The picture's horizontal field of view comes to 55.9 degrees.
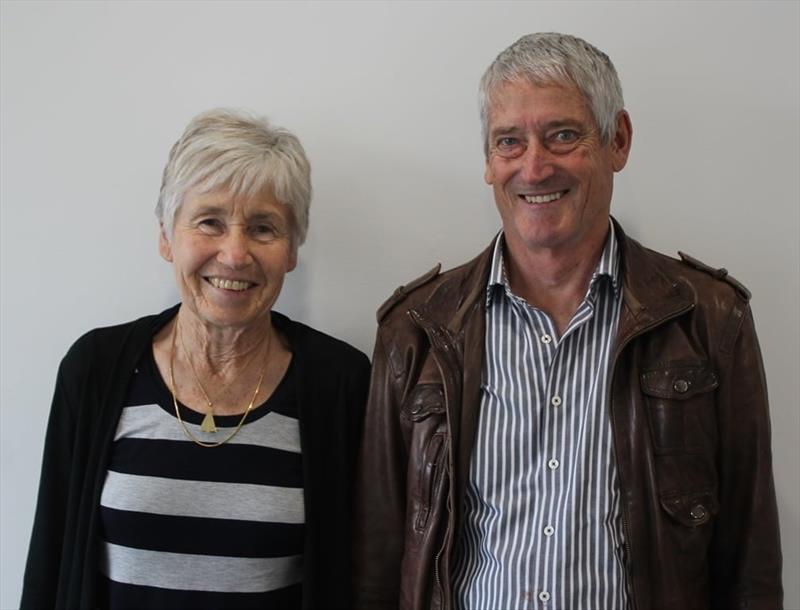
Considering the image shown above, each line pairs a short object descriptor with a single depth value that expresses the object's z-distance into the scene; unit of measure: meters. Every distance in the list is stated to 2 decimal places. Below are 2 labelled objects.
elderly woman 1.52
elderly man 1.40
